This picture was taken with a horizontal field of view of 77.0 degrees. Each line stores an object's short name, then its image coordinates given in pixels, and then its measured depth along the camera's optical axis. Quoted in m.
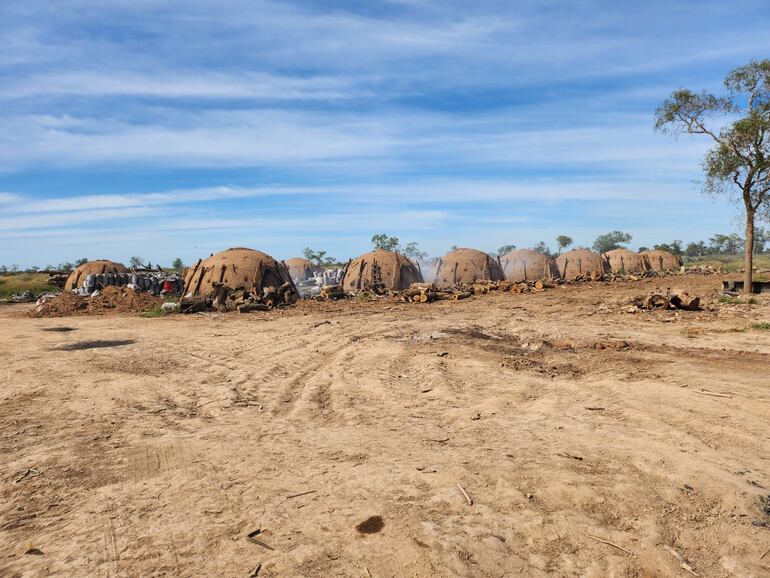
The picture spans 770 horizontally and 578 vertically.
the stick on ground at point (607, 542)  2.99
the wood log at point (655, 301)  13.40
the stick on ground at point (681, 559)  2.83
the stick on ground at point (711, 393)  5.75
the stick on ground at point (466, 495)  3.48
